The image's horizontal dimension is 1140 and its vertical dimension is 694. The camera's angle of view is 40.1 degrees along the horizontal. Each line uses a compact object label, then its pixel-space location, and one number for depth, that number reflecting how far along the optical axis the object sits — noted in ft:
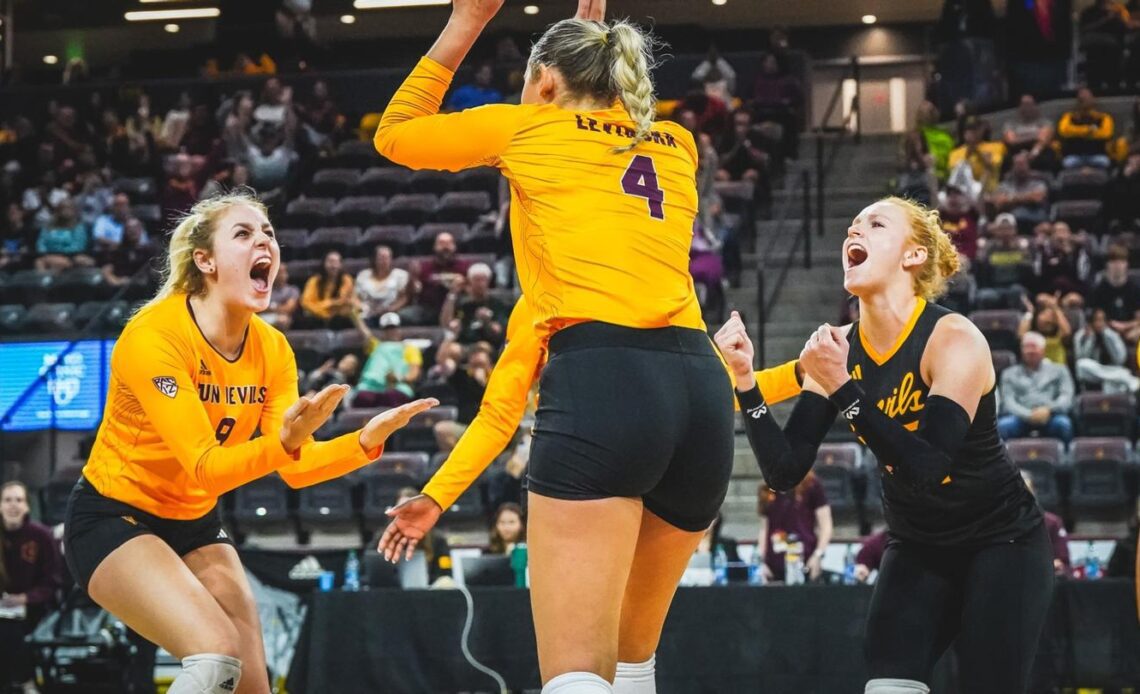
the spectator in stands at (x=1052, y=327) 40.14
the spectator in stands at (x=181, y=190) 56.03
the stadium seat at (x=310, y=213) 55.01
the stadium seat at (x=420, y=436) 41.06
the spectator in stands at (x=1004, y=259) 43.57
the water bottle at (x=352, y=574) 31.04
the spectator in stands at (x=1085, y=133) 50.85
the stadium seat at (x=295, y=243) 53.01
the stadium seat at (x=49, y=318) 48.75
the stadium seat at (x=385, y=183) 56.85
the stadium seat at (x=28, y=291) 51.54
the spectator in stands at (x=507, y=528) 32.24
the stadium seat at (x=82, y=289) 50.93
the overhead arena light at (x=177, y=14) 80.74
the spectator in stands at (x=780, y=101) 57.88
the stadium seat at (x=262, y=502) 39.52
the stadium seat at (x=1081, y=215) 46.70
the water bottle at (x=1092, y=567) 30.35
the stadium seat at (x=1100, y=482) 36.06
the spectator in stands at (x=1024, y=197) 47.19
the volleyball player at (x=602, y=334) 11.17
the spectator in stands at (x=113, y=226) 55.26
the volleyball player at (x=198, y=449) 14.48
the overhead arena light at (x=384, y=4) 76.74
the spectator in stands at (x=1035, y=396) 38.14
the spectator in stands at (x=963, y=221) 45.78
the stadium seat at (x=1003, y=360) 39.52
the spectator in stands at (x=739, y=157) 54.08
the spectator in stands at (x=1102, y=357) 39.75
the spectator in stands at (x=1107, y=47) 56.39
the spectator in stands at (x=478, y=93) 58.04
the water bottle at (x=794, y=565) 30.42
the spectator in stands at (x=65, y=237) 56.03
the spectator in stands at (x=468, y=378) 40.14
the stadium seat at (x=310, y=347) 43.50
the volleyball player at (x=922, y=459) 13.28
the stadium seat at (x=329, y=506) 39.34
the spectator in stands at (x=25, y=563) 33.06
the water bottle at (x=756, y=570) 30.76
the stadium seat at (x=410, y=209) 53.88
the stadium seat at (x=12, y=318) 49.08
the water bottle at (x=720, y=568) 30.12
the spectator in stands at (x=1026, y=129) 51.03
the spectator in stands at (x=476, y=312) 42.88
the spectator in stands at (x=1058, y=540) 30.19
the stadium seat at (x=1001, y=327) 40.67
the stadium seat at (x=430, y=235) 50.93
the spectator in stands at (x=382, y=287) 47.06
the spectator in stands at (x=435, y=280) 46.19
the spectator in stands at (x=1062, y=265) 42.98
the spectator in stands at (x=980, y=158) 49.24
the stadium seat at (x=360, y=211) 54.39
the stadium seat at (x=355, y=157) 59.72
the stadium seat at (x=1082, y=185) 48.49
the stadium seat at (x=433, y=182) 55.67
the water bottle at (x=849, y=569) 30.60
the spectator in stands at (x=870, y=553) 29.43
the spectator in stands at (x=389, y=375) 41.57
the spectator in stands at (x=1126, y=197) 46.34
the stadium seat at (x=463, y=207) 52.90
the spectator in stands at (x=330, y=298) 46.44
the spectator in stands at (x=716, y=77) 58.80
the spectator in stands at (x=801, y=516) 33.68
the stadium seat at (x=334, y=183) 57.57
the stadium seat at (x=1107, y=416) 38.11
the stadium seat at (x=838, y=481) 37.50
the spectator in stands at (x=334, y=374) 41.68
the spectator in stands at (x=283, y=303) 45.83
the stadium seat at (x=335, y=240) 52.06
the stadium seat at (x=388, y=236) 51.96
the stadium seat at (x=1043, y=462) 35.32
